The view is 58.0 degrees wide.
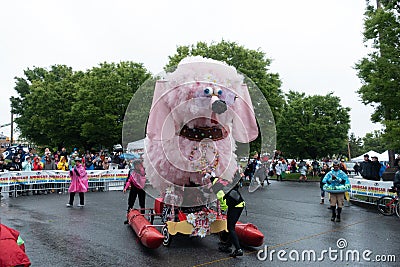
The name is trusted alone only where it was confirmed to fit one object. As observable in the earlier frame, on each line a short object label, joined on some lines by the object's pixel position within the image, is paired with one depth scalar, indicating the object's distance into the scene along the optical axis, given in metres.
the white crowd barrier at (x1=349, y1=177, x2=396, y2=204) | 11.84
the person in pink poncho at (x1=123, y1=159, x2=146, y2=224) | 7.80
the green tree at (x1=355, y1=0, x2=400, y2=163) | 12.77
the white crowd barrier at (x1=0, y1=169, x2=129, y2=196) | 15.32
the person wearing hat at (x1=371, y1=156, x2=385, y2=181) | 13.65
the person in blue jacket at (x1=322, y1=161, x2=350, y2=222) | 9.80
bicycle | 10.59
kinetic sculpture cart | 6.45
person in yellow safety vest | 6.05
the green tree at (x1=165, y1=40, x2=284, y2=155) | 23.14
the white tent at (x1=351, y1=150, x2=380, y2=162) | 38.96
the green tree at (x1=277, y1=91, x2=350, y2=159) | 31.75
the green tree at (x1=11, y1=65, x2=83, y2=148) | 32.66
